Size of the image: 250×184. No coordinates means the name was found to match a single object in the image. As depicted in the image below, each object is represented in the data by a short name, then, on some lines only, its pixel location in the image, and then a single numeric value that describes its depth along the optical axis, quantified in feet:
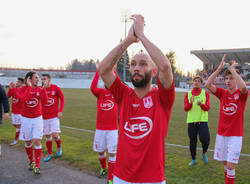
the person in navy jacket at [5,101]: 19.02
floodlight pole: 135.18
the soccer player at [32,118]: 17.52
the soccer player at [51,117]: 20.74
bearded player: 7.34
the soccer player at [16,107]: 26.99
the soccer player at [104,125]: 16.27
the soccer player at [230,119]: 13.62
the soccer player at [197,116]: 19.15
